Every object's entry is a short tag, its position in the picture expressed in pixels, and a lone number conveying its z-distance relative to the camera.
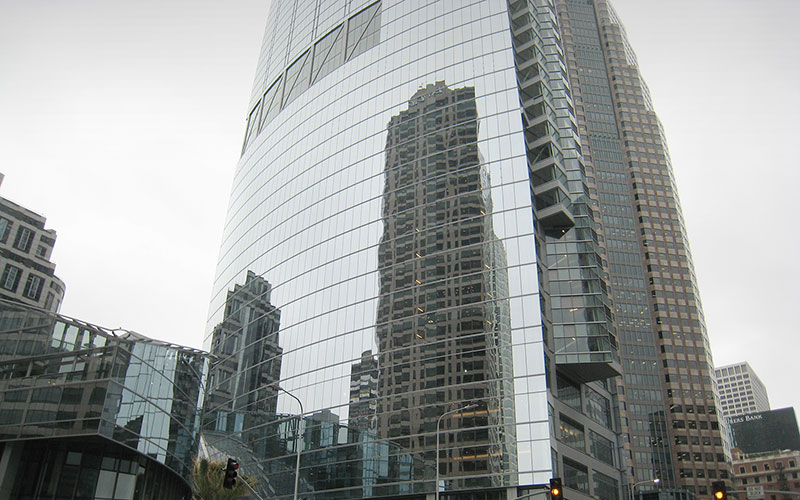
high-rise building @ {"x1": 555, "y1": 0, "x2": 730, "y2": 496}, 149.50
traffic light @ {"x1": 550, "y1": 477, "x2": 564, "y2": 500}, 29.40
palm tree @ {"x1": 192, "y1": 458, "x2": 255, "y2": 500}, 38.12
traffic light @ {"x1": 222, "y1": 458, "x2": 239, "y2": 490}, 29.15
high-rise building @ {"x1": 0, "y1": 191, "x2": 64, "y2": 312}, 96.06
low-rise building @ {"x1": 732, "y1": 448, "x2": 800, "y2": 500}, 161.88
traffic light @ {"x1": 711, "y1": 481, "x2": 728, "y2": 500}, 28.85
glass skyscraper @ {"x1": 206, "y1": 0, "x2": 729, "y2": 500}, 64.06
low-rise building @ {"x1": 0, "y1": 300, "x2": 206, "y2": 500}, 46.72
